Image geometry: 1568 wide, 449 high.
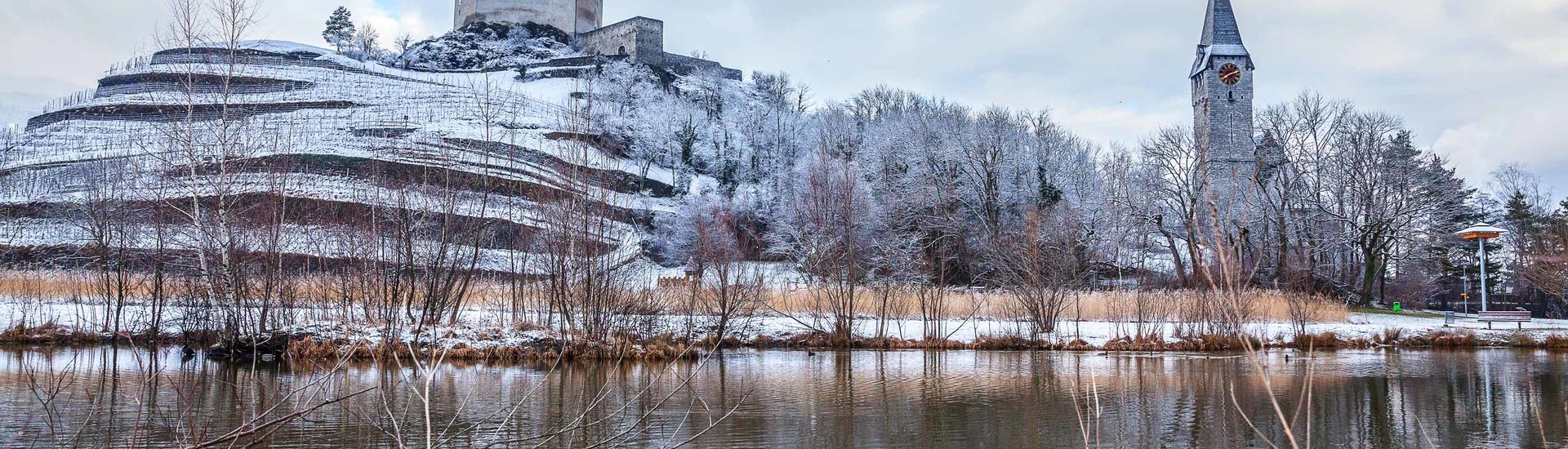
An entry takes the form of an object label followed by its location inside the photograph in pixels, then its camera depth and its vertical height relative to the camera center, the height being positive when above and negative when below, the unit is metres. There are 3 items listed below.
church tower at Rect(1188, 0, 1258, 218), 54.34 +11.69
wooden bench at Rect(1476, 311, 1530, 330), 23.64 -0.50
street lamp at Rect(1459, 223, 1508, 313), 25.81 +1.56
